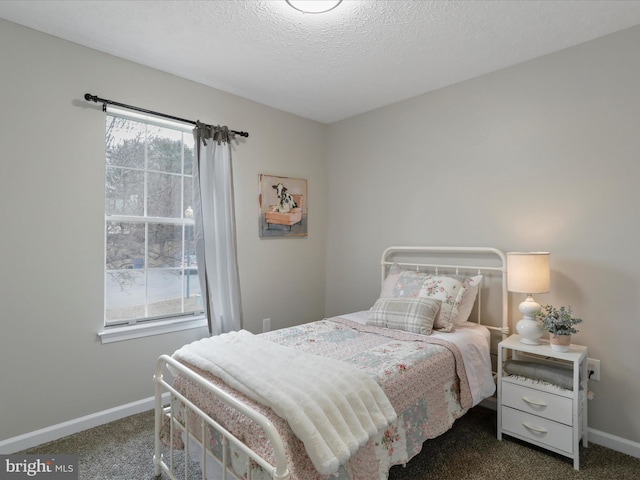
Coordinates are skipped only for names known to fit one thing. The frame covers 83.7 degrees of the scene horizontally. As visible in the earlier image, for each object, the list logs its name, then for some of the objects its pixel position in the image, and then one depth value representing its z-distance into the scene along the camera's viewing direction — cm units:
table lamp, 216
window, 253
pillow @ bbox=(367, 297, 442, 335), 232
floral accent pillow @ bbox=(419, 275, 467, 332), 239
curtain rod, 230
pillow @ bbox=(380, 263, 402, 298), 275
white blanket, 121
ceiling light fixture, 183
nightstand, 196
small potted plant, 207
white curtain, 278
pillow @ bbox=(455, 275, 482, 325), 253
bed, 125
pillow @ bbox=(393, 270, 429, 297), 258
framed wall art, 329
